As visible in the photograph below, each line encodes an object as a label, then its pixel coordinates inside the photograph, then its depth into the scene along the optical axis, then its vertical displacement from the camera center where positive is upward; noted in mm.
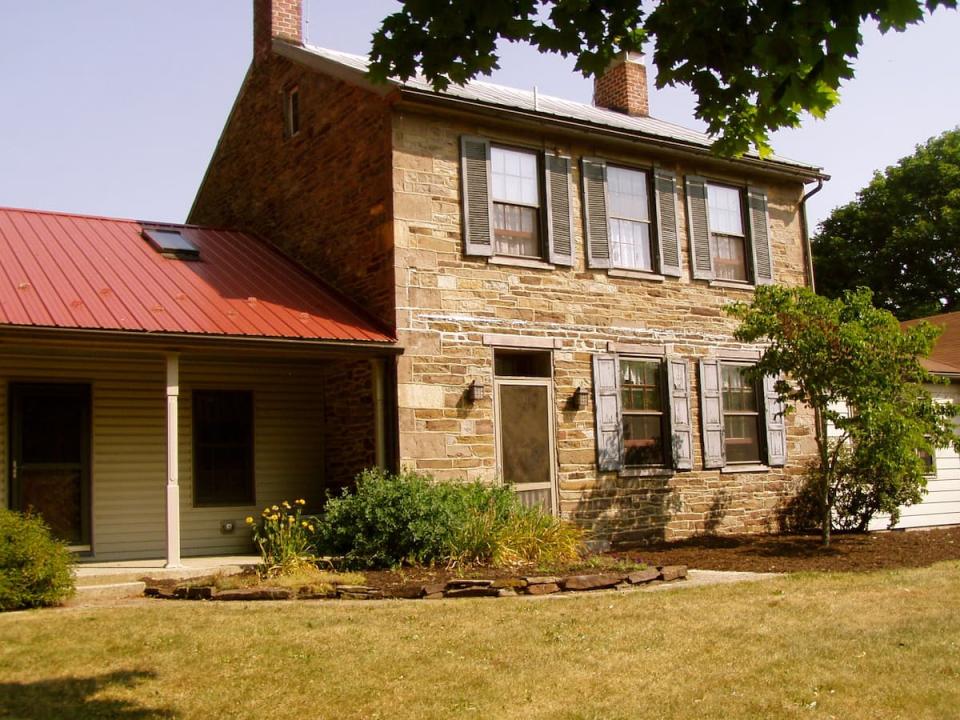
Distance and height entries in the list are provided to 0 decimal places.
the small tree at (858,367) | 13133 +1430
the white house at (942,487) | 18312 -223
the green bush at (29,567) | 8844 -496
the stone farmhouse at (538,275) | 13156 +2975
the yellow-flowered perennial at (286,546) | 10586 -499
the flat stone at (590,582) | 9906 -894
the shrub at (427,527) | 11008 -357
